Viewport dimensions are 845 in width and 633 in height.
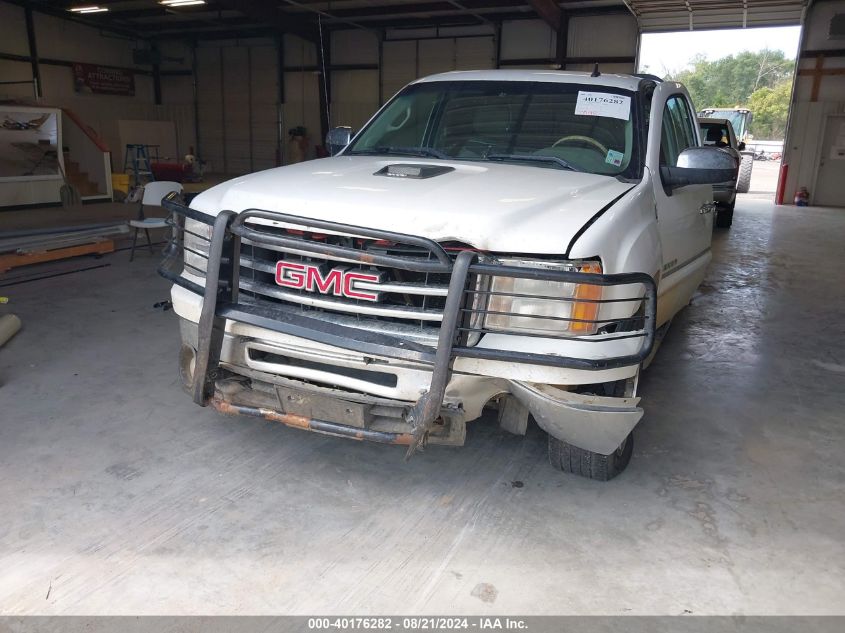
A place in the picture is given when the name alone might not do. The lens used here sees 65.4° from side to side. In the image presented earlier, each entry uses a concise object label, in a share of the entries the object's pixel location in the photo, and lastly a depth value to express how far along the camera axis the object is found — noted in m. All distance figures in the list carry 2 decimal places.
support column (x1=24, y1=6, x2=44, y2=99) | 18.59
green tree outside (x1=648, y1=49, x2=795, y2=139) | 51.67
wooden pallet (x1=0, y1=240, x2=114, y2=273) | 6.61
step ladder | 14.95
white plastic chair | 7.41
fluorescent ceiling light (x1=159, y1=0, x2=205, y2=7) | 16.33
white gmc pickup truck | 2.40
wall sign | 20.58
